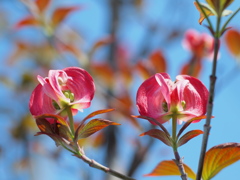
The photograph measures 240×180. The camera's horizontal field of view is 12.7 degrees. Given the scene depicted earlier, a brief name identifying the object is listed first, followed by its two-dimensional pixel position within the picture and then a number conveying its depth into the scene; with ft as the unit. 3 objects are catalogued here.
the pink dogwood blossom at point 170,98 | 2.29
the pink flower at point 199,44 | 3.84
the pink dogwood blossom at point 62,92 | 2.31
